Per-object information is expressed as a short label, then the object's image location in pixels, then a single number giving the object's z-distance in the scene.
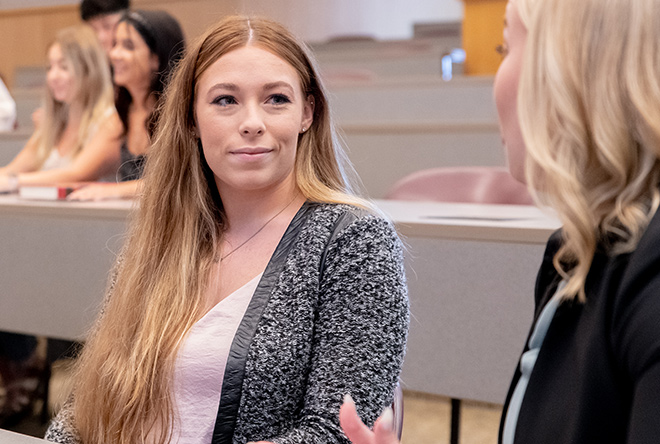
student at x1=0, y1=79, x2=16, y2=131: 3.71
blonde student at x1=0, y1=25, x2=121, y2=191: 2.71
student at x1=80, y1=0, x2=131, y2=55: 3.11
